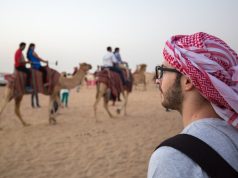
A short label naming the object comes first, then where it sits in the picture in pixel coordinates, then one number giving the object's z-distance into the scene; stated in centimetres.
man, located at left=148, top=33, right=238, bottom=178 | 138
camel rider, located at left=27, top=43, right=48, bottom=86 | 1055
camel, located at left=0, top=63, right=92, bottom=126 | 1000
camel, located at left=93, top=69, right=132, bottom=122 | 1168
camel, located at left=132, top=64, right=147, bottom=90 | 2666
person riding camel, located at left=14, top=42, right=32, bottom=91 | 1011
